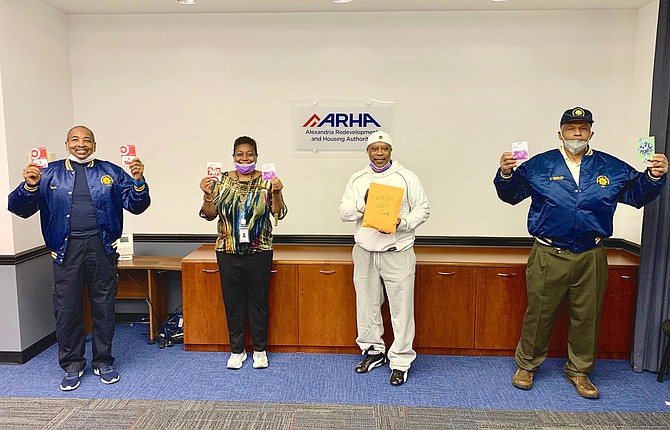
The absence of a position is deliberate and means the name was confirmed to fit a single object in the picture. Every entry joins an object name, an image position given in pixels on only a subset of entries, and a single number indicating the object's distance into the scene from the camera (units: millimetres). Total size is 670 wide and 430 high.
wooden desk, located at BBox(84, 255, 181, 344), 4320
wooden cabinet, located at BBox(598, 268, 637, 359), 3895
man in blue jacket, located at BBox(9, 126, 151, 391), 3414
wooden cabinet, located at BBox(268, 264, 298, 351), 4066
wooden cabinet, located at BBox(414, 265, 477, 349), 3992
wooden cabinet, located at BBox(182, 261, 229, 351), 4082
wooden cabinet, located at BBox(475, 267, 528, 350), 3965
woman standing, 3672
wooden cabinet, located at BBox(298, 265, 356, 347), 4051
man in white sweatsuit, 3574
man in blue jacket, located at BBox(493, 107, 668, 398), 3281
